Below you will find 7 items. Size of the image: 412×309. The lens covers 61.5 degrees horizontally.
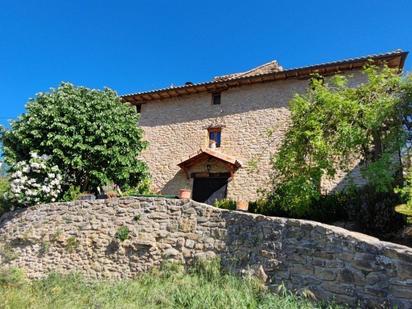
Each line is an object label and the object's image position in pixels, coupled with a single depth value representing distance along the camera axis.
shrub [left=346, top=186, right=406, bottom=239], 6.47
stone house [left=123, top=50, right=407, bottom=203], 13.01
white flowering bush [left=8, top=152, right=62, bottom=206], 9.76
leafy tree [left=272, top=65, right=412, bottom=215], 6.70
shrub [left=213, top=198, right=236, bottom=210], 10.90
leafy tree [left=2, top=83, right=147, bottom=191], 10.31
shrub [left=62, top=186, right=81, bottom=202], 10.02
